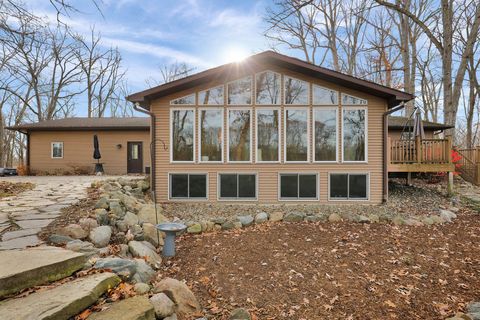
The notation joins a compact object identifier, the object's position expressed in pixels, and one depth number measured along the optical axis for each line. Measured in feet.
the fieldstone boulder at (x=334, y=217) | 22.91
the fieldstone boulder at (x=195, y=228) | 20.33
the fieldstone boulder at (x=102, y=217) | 15.71
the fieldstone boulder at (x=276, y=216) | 22.91
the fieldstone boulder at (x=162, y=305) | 9.44
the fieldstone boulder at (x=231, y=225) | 21.39
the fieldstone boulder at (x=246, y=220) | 22.06
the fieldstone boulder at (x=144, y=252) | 14.09
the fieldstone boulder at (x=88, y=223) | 14.32
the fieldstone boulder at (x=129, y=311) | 7.70
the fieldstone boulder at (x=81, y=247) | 11.47
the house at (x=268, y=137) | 27.99
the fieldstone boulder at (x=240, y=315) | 10.17
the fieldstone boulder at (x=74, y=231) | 12.97
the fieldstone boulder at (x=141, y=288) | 10.06
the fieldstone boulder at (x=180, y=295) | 10.39
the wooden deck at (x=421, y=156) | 28.94
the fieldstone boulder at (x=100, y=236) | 13.53
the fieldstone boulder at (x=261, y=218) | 22.70
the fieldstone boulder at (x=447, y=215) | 23.31
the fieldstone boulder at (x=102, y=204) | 17.95
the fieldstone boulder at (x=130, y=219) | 17.52
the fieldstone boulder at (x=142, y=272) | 11.33
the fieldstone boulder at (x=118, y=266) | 10.37
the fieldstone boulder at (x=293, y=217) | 22.95
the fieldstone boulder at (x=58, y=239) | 11.93
